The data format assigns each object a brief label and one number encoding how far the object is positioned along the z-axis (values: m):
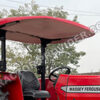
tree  15.72
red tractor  3.10
